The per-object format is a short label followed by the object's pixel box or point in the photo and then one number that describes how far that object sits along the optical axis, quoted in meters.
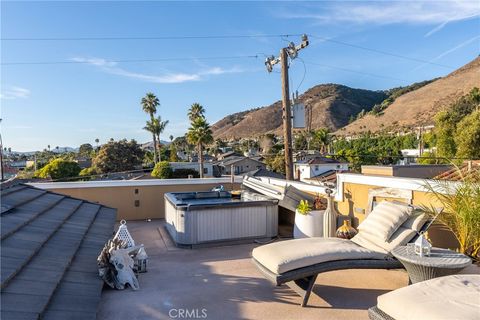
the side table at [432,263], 3.59
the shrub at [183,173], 32.62
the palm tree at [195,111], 36.47
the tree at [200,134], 32.69
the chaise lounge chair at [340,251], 4.08
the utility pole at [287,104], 9.63
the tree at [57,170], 31.06
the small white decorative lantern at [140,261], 5.49
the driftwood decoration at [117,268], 4.67
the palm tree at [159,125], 45.50
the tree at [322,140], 50.41
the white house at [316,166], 33.19
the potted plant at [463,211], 4.21
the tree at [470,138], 23.96
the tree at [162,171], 30.45
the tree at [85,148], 90.28
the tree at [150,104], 44.53
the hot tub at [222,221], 6.93
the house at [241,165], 47.37
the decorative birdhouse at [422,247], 3.89
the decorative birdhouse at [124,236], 5.70
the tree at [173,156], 55.47
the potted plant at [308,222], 6.69
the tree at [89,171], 37.31
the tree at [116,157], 42.22
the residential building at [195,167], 37.07
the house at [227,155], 60.66
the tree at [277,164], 41.09
